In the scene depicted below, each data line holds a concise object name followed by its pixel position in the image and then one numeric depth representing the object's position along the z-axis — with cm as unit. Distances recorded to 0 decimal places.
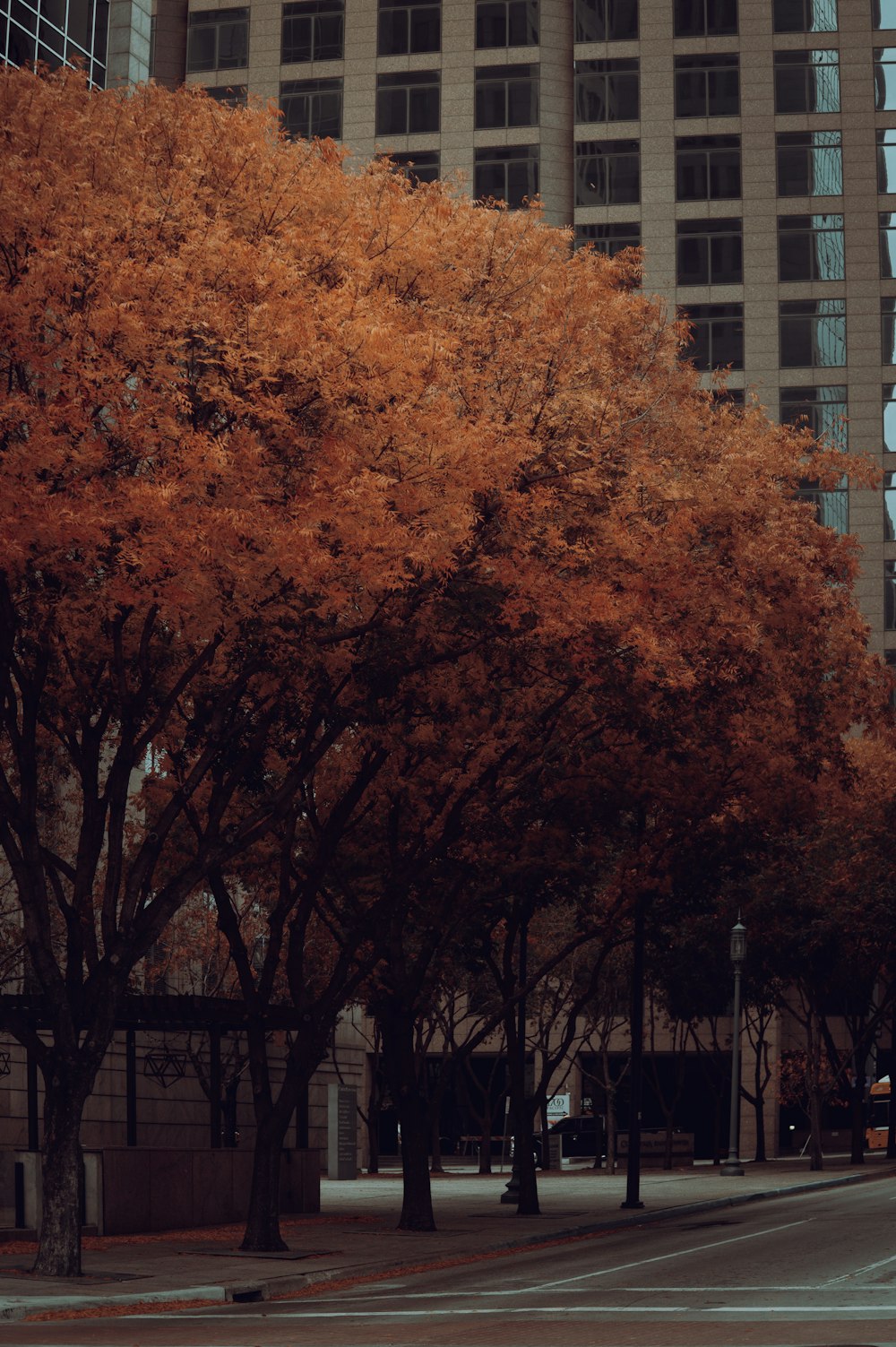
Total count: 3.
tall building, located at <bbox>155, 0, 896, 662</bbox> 7188
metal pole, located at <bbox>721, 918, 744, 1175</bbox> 4794
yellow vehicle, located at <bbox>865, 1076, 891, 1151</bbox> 7088
